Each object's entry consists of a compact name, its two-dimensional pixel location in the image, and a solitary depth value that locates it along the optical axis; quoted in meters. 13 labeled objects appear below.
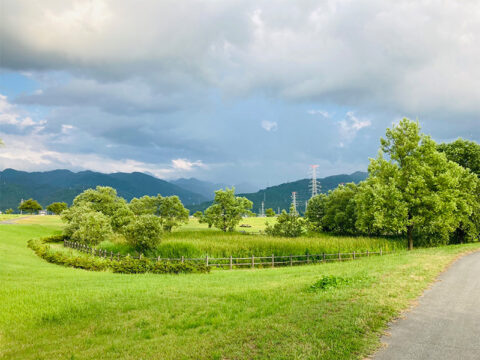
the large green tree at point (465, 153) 45.34
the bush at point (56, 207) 121.32
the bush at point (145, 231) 37.38
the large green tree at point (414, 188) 34.31
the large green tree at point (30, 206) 128.25
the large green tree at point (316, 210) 64.75
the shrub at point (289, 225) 49.32
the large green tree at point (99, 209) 47.31
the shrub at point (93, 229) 40.41
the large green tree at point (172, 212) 58.12
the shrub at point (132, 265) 23.45
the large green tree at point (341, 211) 55.06
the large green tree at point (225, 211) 60.09
